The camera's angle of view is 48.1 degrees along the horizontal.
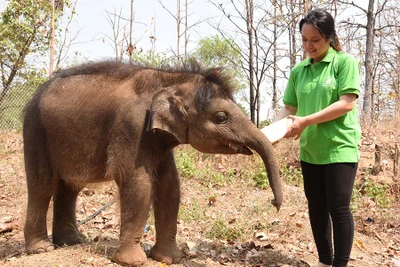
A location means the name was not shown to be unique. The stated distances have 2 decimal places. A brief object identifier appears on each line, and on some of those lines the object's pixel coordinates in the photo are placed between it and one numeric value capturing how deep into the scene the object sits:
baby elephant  4.06
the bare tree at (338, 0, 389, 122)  14.45
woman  4.02
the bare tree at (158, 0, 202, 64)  18.61
